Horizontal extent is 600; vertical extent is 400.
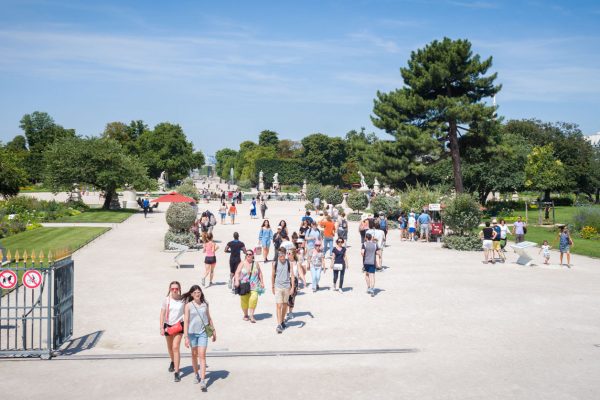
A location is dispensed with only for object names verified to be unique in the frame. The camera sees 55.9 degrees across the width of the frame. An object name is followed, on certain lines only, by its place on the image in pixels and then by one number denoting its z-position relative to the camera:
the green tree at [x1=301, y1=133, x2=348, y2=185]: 102.62
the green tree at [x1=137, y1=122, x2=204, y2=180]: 88.88
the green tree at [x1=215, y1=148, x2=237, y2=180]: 171.88
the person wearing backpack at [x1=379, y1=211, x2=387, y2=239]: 21.91
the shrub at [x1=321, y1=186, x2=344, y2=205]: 46.53
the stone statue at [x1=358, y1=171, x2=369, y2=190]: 65.19
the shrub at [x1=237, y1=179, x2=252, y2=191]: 104.34
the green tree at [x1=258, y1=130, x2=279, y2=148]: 148.50
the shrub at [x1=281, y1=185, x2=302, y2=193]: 96.97
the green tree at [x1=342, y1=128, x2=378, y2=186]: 100.75
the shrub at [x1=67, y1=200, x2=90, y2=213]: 41.41
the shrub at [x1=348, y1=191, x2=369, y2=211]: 40.00
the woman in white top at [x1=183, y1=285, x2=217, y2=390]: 7.78
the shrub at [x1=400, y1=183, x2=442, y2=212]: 30.72
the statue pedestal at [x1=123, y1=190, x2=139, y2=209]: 46.16
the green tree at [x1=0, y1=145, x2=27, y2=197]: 38.19
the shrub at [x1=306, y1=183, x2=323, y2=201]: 49.94
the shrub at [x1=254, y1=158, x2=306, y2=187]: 106.81
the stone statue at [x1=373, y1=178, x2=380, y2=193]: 65.19
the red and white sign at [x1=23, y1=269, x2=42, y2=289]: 8.98
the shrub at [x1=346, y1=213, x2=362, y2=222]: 38.72
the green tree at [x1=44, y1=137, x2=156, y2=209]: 40.06
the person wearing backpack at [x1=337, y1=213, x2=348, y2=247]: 21.08
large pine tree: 38.12
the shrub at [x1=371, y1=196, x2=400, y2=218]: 33.47
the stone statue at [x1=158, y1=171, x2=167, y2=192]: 78.96
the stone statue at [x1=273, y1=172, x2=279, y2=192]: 89.57
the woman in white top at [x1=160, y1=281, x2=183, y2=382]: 8.01
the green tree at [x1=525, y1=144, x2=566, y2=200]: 44.59
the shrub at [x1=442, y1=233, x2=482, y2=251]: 23.14
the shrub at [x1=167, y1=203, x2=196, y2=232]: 21.67
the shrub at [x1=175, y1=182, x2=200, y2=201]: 47.30
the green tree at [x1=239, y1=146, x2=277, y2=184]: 117.69
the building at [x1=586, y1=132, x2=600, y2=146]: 148.25
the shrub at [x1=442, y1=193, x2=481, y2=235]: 22.97
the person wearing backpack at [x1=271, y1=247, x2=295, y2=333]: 10.66
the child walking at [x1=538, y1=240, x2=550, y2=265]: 19.64
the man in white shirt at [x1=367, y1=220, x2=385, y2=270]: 17.43
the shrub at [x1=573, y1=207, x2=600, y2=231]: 28.84
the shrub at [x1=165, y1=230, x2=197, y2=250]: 21.70
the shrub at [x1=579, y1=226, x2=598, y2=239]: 28.05
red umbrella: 24.78
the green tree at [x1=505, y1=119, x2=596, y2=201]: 56.38
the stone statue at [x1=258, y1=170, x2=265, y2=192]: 96.72
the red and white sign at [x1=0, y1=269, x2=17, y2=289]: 8.98
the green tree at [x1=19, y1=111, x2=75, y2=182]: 89.82
